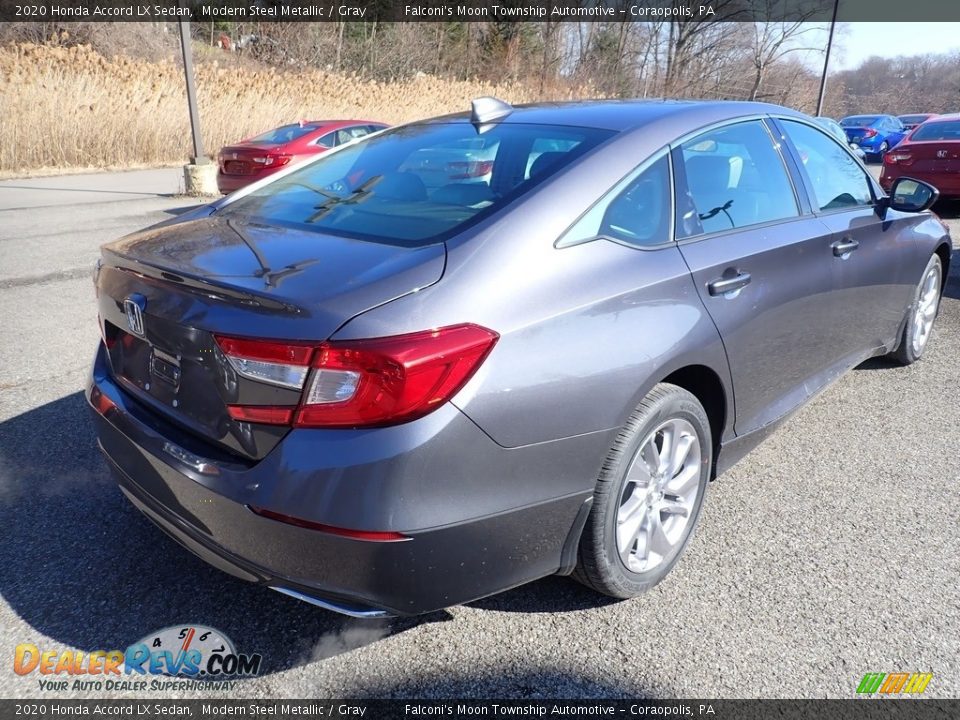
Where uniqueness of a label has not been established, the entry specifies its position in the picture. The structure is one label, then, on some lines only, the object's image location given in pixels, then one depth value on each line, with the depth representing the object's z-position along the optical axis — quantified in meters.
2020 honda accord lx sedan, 1.81
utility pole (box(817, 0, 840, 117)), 29.44
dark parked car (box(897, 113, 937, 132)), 30.54
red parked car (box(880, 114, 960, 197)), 11.03
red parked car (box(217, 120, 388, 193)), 10.93
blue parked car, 27.56
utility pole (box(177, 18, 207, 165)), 12.23
